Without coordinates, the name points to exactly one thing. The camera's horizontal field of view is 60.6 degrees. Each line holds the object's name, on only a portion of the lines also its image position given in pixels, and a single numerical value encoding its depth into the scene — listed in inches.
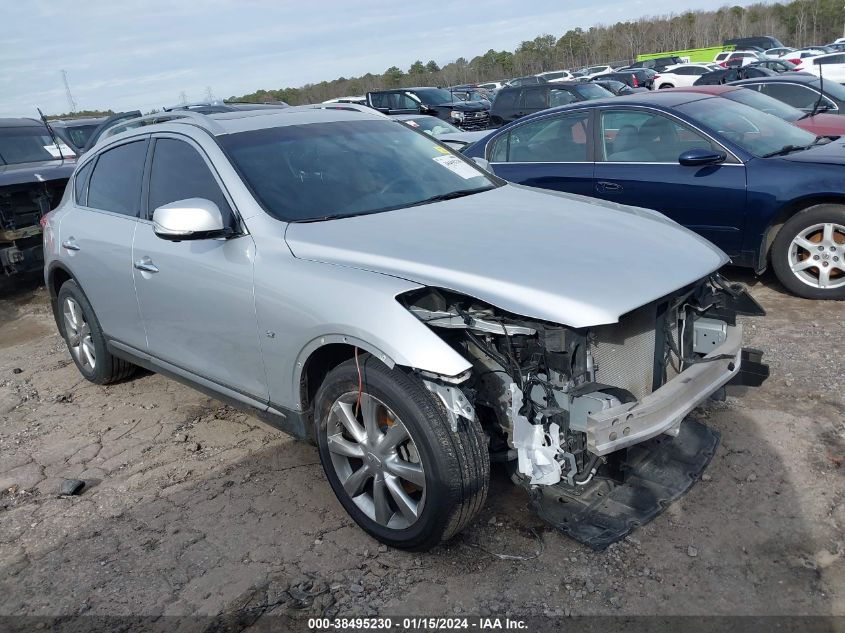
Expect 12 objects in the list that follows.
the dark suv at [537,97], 637.9
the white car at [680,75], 1108.1
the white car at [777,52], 1511.9
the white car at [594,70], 1633.9
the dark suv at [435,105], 754.8
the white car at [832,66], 900.6
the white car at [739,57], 1338.6
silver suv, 108.0
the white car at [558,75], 1525.1
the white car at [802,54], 1304.1
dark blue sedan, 221.0
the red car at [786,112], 285.3
